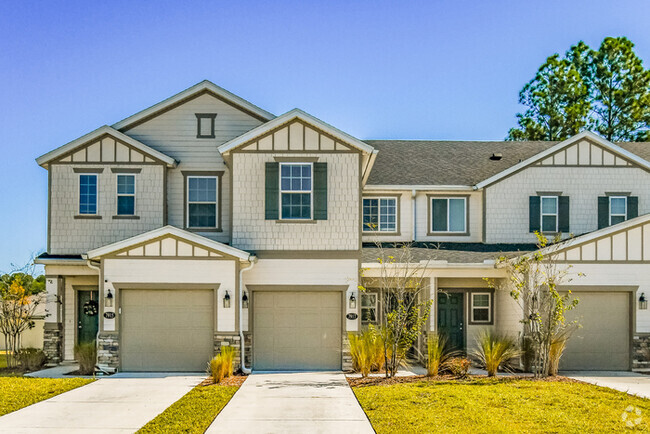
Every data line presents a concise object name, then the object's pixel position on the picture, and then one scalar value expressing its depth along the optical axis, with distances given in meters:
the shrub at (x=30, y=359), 17.16
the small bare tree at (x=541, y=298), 14.88
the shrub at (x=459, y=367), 14.80
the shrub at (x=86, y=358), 15.98
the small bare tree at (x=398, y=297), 14.97
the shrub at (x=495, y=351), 15.04
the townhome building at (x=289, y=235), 16.09
